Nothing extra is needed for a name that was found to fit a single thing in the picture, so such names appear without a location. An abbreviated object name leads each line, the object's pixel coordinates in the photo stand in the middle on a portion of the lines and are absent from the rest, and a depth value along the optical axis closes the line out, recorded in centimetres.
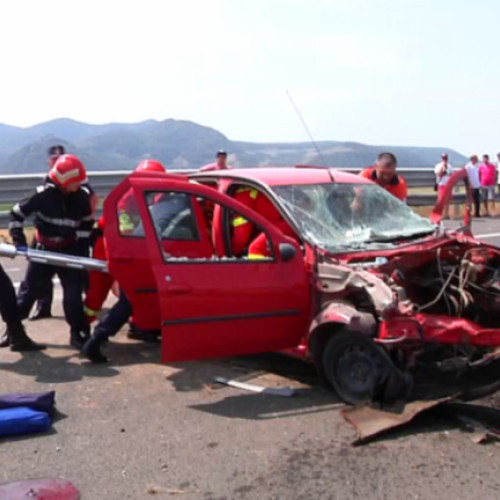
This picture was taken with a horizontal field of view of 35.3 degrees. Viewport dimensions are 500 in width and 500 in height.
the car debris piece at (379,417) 463
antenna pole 748
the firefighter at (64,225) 670
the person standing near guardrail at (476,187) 2030
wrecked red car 502
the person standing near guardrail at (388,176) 781
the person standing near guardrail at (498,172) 2168
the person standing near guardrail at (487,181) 2095
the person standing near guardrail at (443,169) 1930
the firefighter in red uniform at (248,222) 595
